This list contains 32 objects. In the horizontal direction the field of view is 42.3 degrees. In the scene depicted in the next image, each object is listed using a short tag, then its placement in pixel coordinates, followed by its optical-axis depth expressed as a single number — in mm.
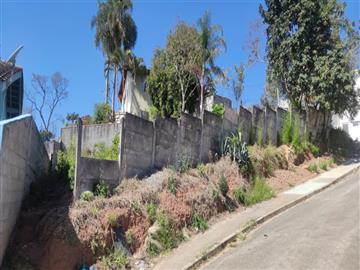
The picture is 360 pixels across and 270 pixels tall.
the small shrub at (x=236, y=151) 17250
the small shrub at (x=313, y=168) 21389
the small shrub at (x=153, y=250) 11688
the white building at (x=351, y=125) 38250
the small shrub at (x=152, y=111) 26097
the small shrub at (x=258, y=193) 16156
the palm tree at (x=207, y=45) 23109
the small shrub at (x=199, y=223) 13378
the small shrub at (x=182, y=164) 15117
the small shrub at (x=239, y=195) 15834
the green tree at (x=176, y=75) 25897
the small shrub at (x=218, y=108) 21806
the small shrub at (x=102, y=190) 12395
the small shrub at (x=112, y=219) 11398
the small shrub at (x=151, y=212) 12380
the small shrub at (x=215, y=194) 14667
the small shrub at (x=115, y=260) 10852
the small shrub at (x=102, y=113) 25248
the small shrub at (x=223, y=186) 15203
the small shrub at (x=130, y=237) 11617
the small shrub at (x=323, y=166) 22219
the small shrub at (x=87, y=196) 11930
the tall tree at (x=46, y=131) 37350
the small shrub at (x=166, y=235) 12008
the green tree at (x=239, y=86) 32653
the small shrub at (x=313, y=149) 23675
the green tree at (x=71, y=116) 41606
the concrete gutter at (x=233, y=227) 11234
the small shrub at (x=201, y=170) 15409
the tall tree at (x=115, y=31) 32219
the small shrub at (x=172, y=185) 13546
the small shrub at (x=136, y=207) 12172
